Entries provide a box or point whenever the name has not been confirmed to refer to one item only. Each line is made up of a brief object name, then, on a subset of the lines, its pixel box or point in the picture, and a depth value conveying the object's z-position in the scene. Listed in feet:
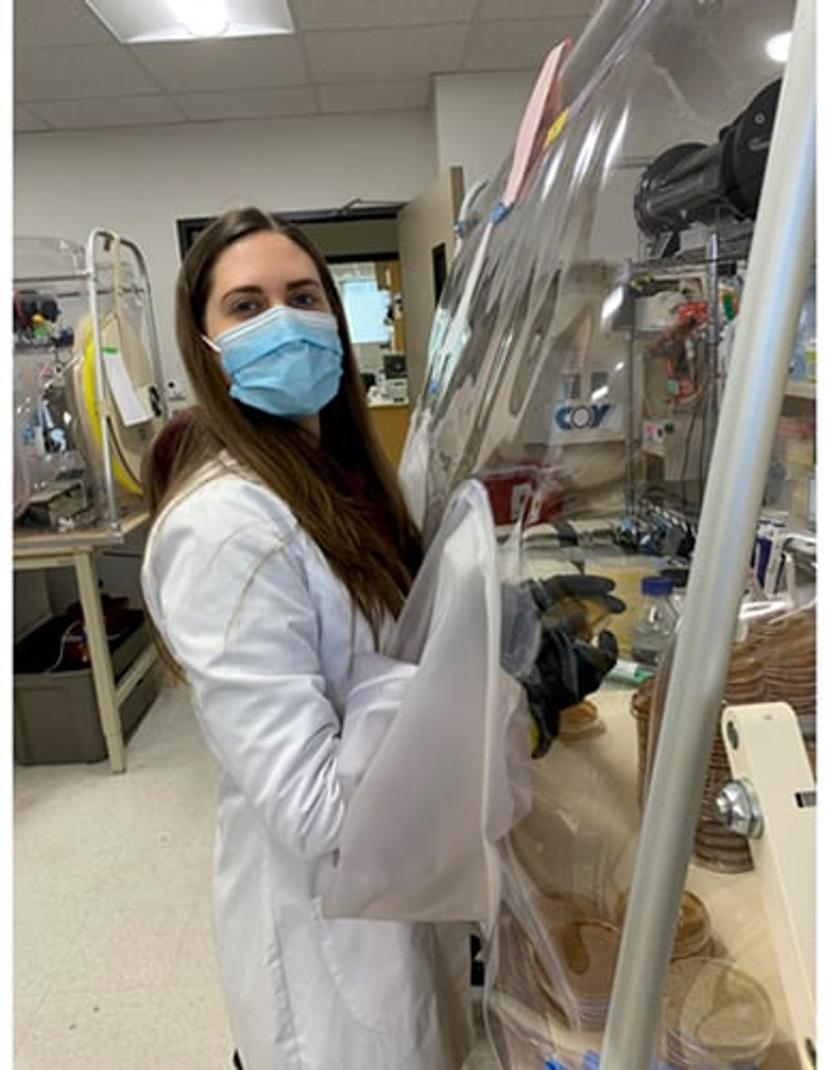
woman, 2.51
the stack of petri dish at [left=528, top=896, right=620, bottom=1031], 1.90
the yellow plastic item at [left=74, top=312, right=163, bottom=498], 9.19
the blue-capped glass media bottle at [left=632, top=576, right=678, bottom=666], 2.04
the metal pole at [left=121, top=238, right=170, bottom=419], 11.80
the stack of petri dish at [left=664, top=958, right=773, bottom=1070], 1.76
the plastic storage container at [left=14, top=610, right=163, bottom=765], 9.23
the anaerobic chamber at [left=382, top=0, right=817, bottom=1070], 1.33
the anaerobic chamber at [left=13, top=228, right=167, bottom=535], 9.13
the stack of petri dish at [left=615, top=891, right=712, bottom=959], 1.87
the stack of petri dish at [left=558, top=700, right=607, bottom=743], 2.20
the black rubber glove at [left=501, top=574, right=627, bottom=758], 1.92
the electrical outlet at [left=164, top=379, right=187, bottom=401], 13.17
